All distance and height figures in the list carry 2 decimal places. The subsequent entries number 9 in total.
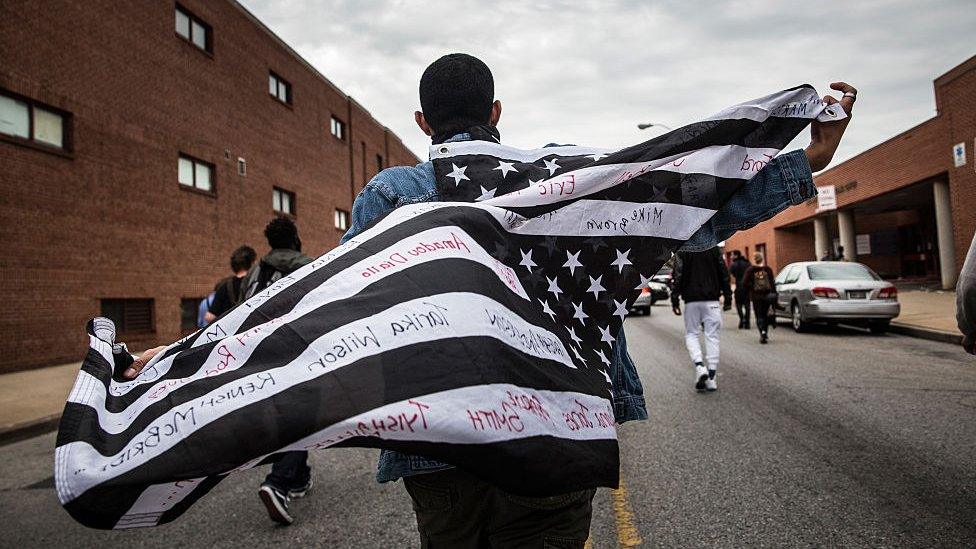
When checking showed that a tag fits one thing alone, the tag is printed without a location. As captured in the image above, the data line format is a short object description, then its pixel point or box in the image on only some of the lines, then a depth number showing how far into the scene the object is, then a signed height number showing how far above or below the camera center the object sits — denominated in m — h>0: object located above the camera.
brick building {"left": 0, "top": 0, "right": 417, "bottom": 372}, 10.97 +3.76
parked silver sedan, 11.69 -0.61
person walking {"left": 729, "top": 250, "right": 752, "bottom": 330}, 14.18 -0.09
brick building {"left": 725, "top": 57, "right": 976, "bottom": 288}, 18.24 +2.90
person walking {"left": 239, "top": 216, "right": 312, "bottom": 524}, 3.60 +0.12
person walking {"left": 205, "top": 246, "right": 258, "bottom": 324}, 5.07 +0.09
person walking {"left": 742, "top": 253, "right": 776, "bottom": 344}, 11.32 -0.43
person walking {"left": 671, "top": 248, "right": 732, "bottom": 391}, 7.24 -0.22
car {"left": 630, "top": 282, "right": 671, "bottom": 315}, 20.43 -0.68
